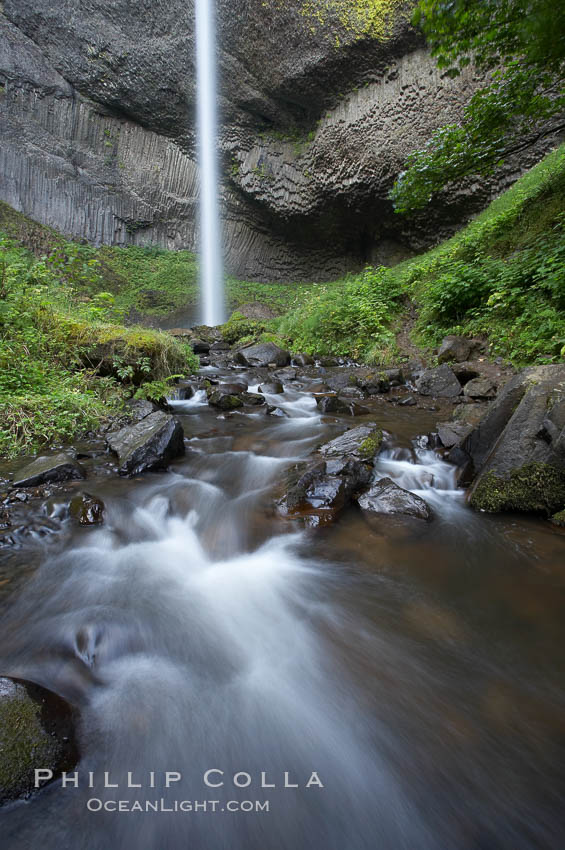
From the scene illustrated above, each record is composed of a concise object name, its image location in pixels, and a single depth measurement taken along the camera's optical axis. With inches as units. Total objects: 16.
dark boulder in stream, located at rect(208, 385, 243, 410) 211.0
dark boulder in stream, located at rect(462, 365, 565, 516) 99.0
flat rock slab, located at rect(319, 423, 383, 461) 132.7
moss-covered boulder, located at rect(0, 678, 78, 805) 41.5
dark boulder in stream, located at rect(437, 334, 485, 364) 240.4
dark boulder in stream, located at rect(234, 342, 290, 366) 339.0
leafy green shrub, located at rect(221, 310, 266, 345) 456.1
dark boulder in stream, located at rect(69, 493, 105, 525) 100.6
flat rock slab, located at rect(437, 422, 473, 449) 144.3
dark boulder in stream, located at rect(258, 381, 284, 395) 248.1
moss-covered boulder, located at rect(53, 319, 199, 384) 190.9
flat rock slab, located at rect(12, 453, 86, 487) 109.7
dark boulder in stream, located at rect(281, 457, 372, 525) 106.9
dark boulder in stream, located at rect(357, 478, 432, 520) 105.7
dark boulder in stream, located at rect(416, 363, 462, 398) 218.2
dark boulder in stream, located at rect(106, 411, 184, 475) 129.4
